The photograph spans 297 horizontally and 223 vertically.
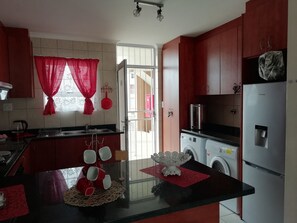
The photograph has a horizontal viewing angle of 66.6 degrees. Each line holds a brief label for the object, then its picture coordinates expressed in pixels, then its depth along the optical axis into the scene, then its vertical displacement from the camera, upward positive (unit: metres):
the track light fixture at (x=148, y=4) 2.21 +0.94
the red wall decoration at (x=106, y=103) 3.71 -0.02
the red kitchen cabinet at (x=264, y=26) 1.95 +0.68
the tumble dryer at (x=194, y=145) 3.05 -0.64
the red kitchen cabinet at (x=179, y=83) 3.52 +0.29
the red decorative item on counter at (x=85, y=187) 1.09 -0.42
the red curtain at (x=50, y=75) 3.31 +0.40
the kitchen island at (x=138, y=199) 0.97 -0.48
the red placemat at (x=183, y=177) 1.31 -0.47
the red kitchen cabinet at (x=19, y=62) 2.94 +0.53
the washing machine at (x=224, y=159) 2.51 -0.69
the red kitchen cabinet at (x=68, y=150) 3.09 -0.67
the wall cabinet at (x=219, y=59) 2.73 +0.56
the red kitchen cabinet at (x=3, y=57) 2.62 +0.55
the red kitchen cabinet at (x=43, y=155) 2.98 -0.70
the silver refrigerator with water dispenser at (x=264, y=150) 1.91 -0.45
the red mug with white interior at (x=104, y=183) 1.15 -0.42
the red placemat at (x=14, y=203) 0.97 -0.48
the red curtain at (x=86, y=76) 3.49 +0.40
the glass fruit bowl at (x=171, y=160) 1.39 -0.37
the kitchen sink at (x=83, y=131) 3.39 -0.46
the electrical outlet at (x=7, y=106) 3.14 -0.06
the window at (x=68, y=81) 3.33 +0.32
